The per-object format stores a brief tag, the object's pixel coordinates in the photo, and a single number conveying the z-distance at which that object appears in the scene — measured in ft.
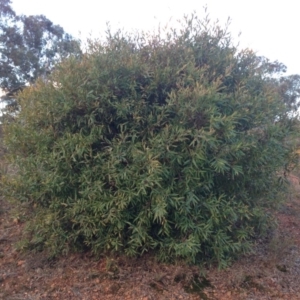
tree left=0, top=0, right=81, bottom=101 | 47.19
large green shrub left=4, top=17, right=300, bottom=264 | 10.13
